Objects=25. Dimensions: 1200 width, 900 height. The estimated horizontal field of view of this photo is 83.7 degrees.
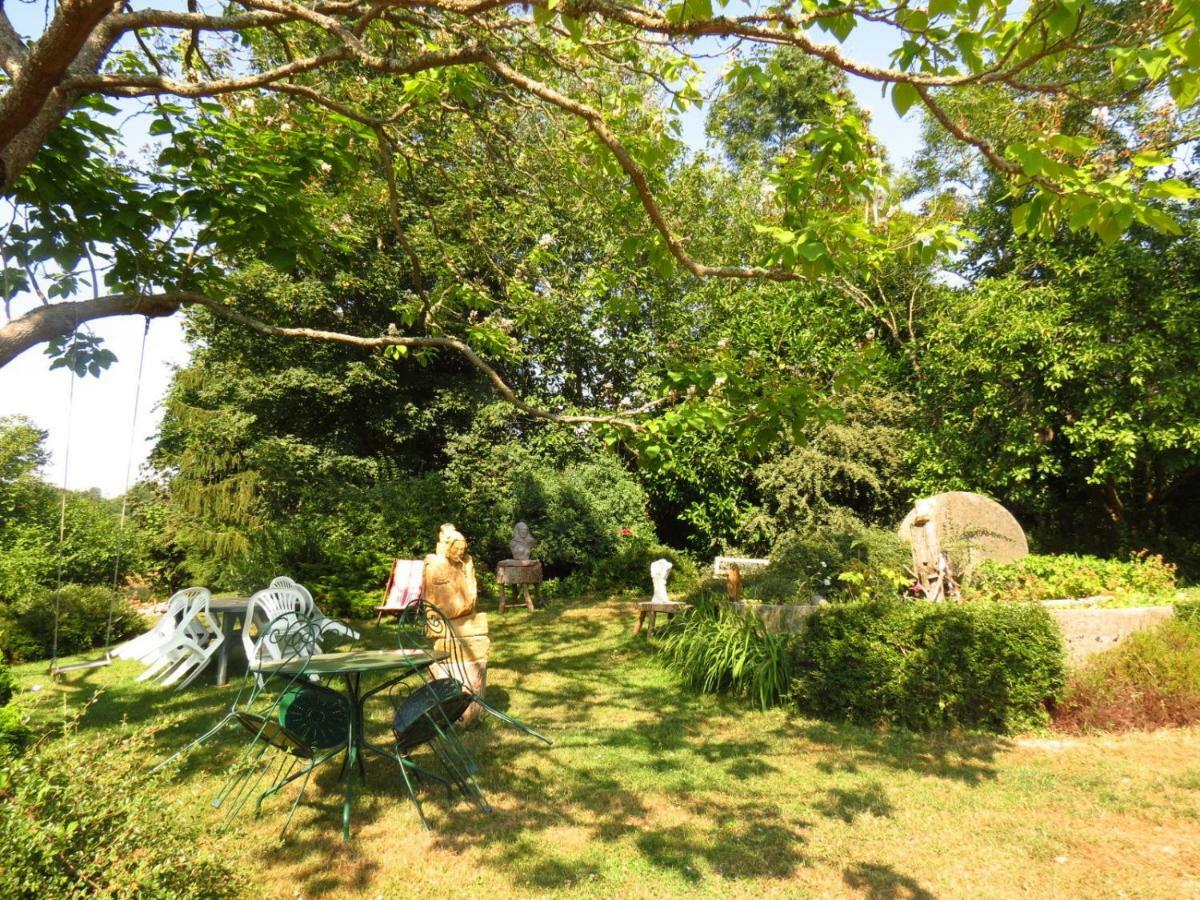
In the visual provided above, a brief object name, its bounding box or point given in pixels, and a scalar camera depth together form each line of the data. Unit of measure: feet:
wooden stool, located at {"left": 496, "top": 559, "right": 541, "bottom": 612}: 42.96
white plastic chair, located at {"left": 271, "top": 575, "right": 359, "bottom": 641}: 25.95
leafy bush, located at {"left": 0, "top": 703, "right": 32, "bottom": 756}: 12.12
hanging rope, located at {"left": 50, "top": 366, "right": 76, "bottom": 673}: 13.33
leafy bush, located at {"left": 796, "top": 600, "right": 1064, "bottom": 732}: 19.31
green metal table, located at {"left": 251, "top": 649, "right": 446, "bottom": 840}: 13.75
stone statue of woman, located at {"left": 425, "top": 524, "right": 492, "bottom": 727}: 19.56
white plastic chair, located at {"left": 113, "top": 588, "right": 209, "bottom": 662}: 24.84
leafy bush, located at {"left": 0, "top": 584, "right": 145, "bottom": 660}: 31.37
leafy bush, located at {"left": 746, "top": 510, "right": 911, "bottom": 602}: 26.09
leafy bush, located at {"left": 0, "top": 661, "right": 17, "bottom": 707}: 15.62
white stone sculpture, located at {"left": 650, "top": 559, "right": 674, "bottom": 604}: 32.19
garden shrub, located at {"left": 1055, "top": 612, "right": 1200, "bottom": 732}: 19.16
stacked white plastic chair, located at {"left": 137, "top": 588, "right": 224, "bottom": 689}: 24.68
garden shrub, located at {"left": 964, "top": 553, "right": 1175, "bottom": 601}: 26.99
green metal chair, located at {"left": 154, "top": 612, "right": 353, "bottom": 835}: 13.48
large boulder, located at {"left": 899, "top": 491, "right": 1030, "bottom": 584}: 27.81
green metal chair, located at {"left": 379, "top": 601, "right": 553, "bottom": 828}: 14.67
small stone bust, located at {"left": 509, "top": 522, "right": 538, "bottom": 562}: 46.37
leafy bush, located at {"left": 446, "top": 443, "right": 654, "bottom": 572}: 49.83
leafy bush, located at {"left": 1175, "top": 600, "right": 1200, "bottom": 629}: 22.02
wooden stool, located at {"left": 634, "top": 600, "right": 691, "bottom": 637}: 30.55
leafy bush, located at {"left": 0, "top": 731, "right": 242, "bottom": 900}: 7.91
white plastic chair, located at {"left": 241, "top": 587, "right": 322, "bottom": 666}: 24.61
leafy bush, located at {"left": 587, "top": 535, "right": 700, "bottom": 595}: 47.37
